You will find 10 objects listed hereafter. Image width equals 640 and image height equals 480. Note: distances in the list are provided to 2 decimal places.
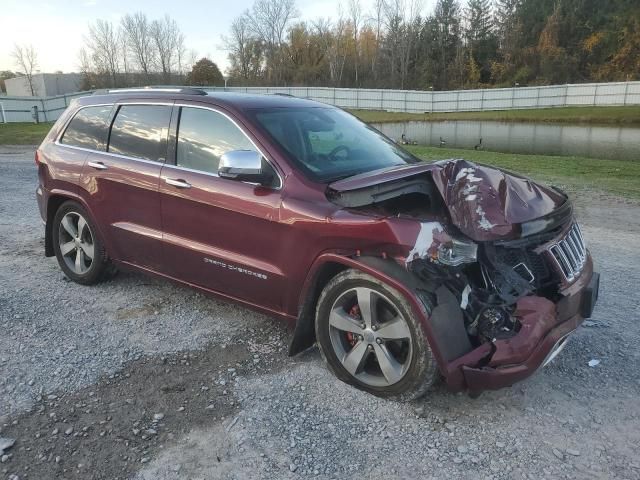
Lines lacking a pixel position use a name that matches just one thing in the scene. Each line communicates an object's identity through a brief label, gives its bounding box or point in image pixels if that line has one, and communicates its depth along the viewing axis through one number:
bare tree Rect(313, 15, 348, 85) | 80.47
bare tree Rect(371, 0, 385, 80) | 82.94
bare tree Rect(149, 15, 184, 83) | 80.12
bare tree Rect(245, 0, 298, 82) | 83.62
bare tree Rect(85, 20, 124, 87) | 76.00
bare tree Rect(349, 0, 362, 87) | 82.88
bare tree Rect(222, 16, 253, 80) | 83.88
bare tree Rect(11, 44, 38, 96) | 66.38
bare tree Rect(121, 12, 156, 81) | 79.25
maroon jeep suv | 3.00
